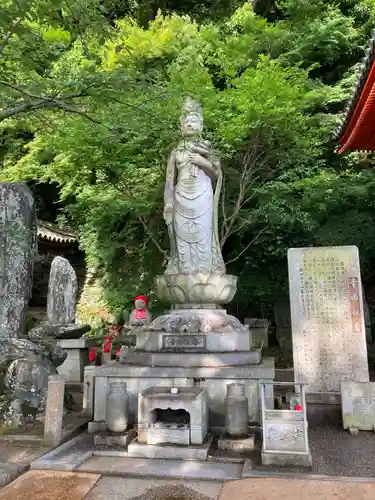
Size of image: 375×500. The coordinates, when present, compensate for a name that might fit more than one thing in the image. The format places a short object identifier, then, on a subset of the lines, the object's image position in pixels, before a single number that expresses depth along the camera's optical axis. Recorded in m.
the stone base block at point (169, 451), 4.15
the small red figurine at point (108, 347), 8.34
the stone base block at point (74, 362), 8.61
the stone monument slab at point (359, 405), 5.38
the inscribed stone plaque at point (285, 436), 4.05
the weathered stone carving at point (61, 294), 9.94
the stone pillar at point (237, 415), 4.50
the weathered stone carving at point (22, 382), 5.21
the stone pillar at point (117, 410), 4.73
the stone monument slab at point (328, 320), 6.18
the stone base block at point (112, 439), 4.59
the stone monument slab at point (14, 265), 5.75
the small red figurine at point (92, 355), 8.53
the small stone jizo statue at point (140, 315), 7.16
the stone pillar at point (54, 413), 4.53
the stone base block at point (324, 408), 5.81
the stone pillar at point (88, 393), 5.67
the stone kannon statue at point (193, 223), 5.98
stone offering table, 4.37
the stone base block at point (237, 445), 4.39
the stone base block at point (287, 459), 3.96
